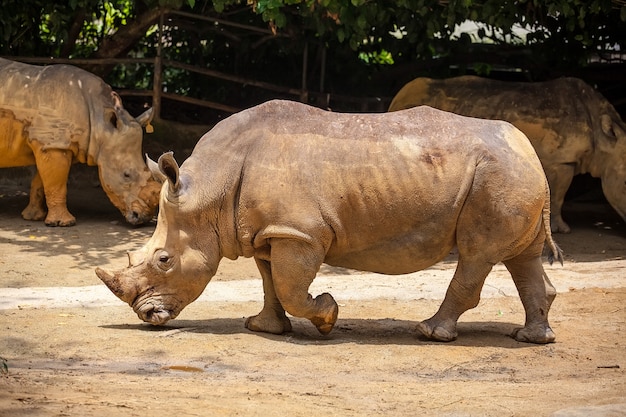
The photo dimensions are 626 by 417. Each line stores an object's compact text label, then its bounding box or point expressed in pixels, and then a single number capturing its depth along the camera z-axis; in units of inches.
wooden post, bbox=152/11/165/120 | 557.3
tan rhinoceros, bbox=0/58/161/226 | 474.0
